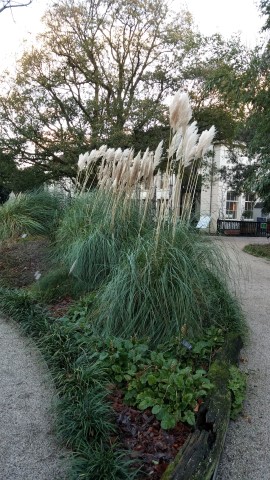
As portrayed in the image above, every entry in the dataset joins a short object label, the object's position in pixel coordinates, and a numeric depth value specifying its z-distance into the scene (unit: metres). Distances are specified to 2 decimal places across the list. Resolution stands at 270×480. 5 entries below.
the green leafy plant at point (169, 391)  2.41
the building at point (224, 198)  22.02
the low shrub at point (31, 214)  7.60
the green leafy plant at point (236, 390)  2.71
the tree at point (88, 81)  17.33
